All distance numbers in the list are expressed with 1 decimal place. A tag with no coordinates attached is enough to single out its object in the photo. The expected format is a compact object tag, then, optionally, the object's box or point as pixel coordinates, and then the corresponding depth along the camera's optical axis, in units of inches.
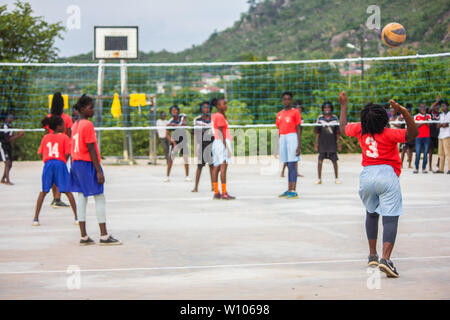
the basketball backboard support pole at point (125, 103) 828.5
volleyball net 851.4
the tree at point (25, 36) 1067.9
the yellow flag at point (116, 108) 834.5
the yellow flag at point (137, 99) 834.2
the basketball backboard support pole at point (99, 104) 805.9
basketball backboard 867.4
